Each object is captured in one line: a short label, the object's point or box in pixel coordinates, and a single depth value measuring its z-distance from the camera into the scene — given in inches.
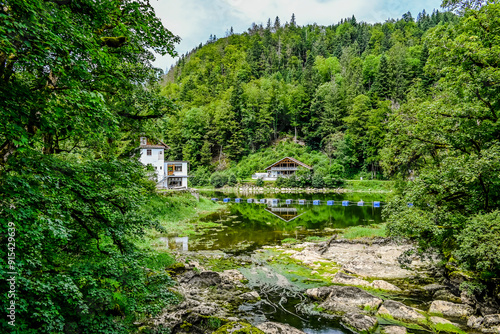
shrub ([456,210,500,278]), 306.8
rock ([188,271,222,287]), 461.7
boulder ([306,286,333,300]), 425.7
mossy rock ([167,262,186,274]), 501.0
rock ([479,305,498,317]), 338.6
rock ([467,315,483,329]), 322.4
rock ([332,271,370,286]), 474.6
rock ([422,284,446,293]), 442.5
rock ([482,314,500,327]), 315.1
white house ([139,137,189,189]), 1535.4
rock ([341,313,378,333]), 331.6
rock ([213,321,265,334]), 289.8
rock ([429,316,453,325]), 339.0
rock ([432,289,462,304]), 398.3
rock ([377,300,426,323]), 350.9
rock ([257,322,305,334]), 308.7
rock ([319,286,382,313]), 382.9
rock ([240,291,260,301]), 423.8
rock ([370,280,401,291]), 453.9
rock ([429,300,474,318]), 356.3
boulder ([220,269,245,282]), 492.0
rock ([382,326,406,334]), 319.3
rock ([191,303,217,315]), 353.1
